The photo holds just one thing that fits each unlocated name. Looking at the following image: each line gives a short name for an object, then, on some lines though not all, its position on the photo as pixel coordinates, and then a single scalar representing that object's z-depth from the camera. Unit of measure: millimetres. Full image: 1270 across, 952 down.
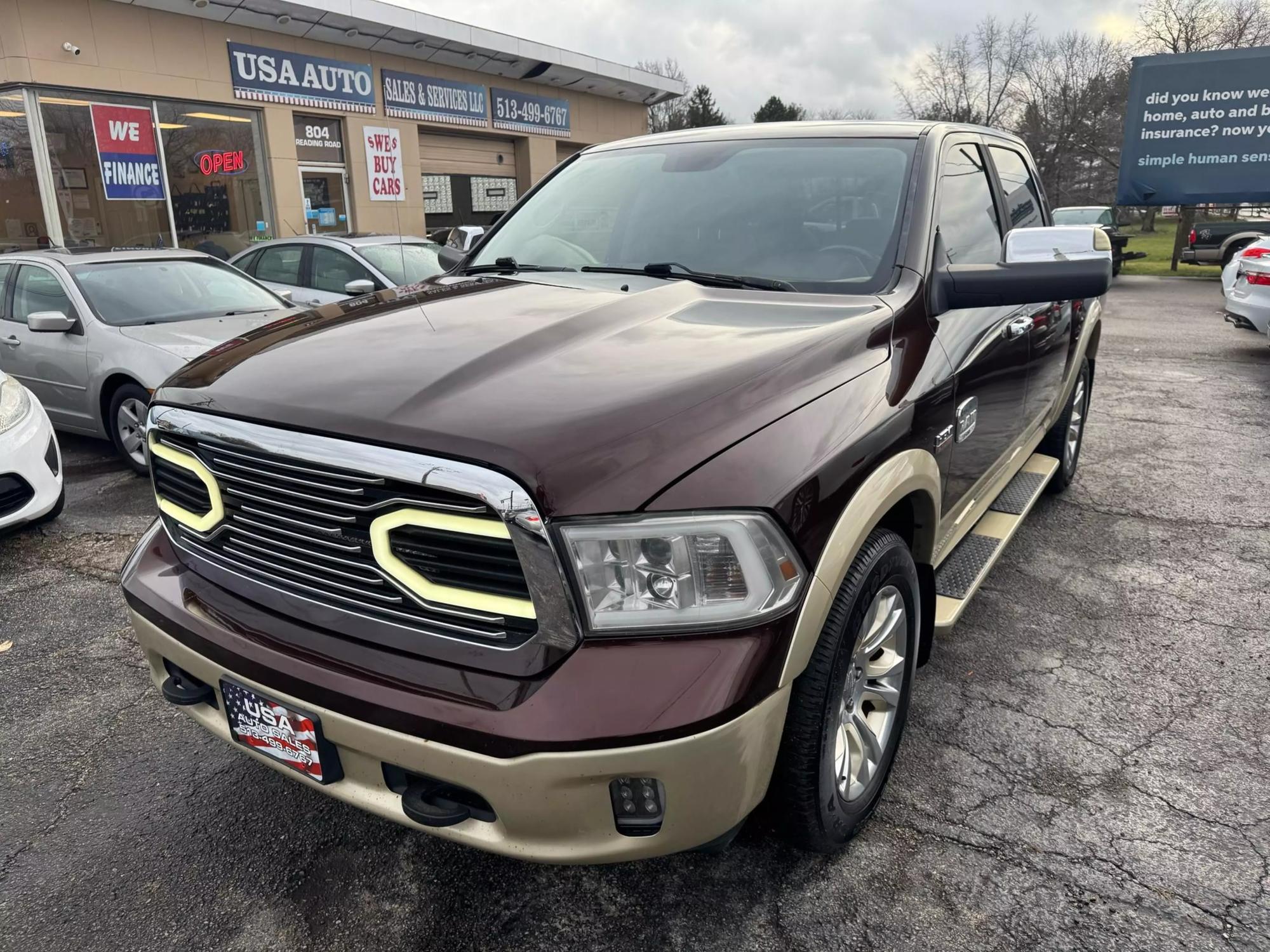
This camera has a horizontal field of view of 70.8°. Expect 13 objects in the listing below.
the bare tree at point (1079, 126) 38656
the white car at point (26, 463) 4574
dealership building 12000
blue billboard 17484
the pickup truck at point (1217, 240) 18328
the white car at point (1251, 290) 8898
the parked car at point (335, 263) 8422
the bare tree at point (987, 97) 46094
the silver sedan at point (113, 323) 5965
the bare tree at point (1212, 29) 36062
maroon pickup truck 1678
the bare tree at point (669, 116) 43500
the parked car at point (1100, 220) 18812
